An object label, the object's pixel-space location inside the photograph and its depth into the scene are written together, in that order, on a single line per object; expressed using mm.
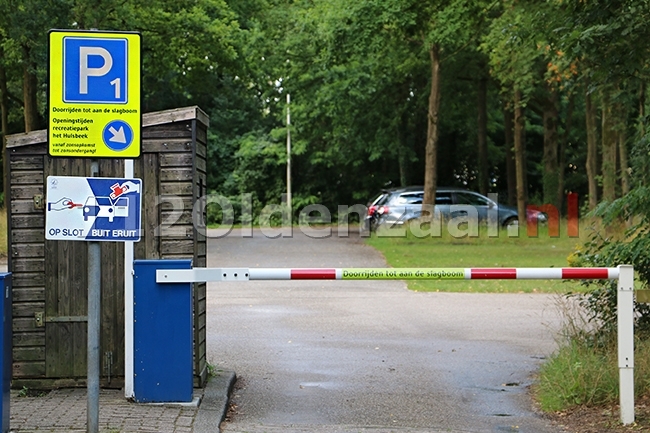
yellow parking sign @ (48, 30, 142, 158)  10295
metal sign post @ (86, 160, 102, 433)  10583
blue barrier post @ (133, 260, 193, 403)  13210
